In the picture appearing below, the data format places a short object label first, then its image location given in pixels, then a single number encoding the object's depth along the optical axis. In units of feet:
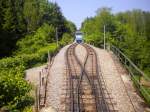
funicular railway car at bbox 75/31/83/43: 312.21
